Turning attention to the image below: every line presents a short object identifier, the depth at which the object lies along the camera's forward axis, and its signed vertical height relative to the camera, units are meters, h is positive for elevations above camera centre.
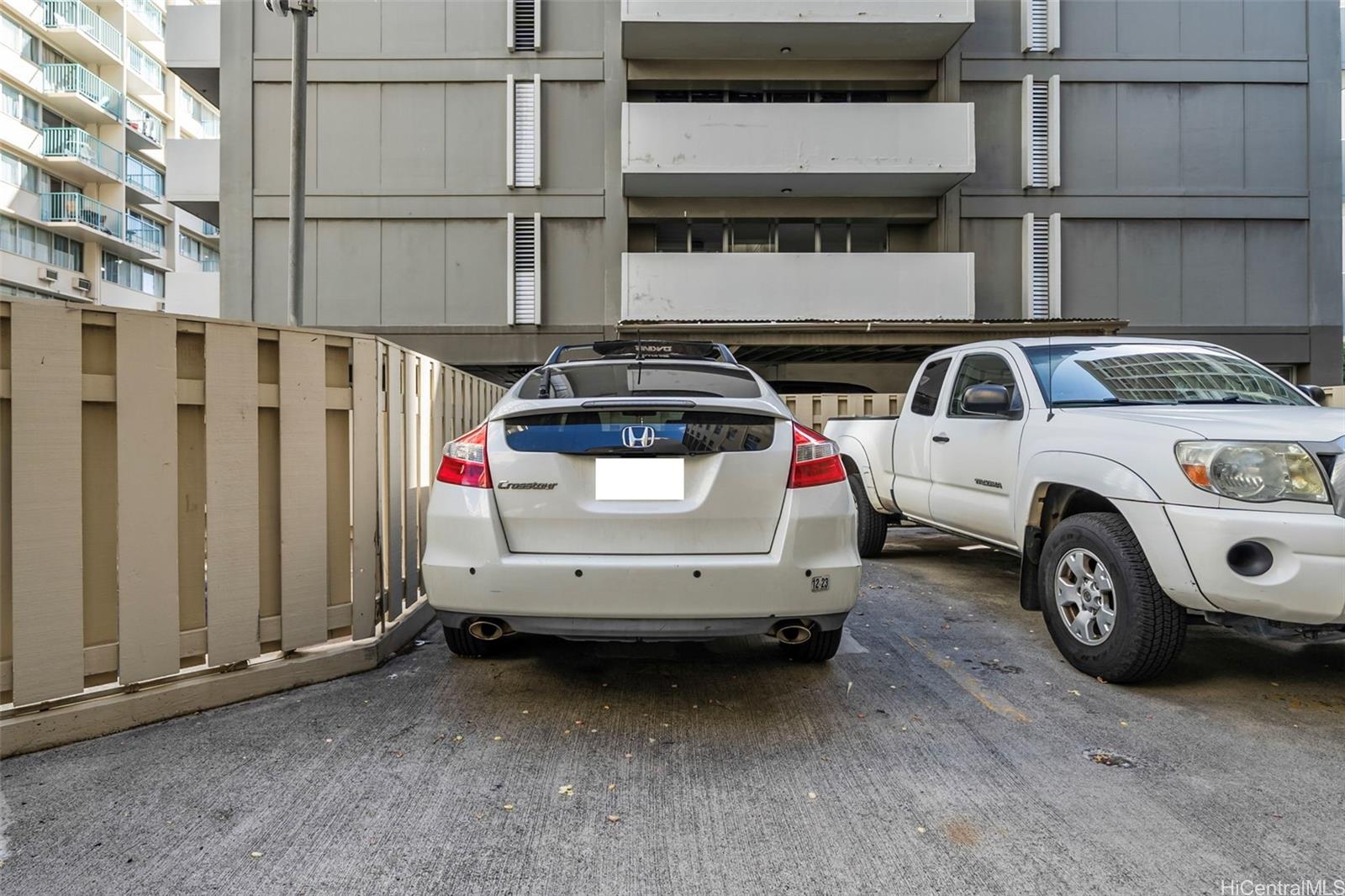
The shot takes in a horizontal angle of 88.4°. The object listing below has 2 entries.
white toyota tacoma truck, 2.72 -0.20
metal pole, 9.38 +4.01
